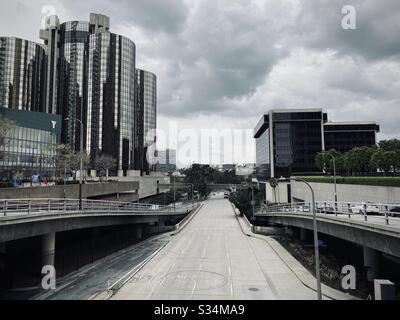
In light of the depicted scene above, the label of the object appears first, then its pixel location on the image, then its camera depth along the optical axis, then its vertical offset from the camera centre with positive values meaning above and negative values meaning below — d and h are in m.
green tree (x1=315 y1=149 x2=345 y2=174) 68.56 +4.38
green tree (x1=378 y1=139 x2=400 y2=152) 59.66 +6.75
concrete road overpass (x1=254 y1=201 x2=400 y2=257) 16.73 -3.29
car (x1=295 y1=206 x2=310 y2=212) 35.72 -3.36
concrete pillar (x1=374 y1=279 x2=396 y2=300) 15.92 -5.62
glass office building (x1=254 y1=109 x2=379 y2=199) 109.81 +14.32
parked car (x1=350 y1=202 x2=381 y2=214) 29.11 -2.81
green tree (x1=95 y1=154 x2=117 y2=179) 100.19 +6.03
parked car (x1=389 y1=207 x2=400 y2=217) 26.03 -2.44
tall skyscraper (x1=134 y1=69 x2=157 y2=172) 159.12 +38.31
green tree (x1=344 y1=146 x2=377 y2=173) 59.41 +4.01
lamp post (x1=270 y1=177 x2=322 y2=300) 17.39 -5.15
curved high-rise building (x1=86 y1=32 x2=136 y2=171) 132.62 +36.80
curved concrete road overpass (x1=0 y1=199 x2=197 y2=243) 20.00 -3.35
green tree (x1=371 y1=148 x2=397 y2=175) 44.88 +2.89
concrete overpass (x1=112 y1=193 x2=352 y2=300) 22.08 -8.24
